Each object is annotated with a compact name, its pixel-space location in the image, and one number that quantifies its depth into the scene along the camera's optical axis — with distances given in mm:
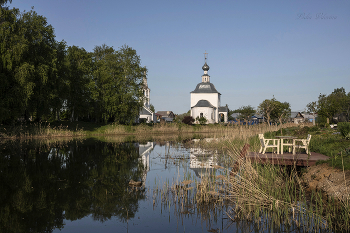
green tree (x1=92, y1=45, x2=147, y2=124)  39438
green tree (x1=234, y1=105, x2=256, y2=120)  74950
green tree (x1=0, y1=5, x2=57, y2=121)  25656
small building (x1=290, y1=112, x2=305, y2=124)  93500
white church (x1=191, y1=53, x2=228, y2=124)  69688
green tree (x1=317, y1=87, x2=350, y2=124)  51203
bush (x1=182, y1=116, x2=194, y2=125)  56175
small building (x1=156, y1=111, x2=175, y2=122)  130600
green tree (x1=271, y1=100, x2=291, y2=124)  59953
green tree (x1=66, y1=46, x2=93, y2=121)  39750
